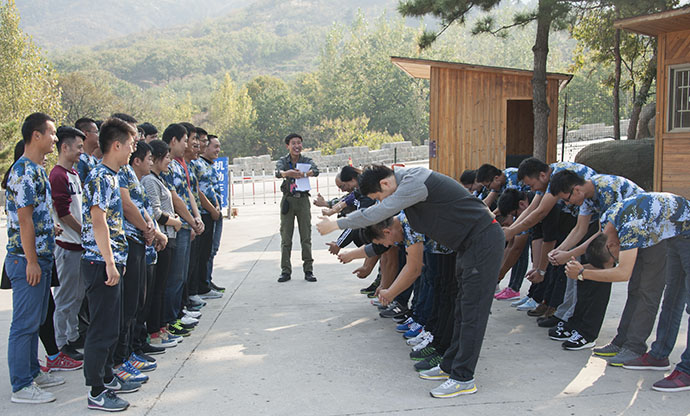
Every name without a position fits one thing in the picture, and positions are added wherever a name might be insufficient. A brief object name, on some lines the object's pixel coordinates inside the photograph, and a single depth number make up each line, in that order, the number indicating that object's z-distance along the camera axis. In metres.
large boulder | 11.88
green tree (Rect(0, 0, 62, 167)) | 26.51
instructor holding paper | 7.90
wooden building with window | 9.61
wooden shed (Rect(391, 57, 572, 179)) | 12.52
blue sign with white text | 14.03
